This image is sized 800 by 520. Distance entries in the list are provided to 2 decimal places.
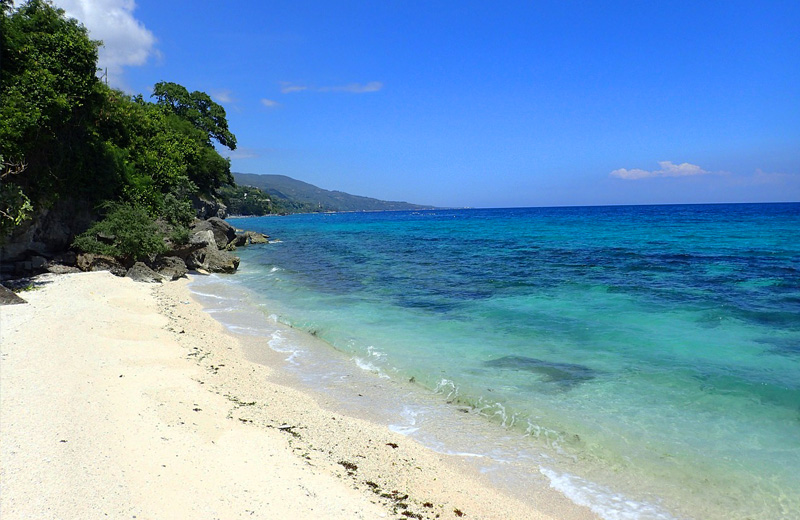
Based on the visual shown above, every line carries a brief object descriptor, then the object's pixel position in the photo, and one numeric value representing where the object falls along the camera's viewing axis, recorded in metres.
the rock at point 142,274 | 17.69
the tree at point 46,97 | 13.88
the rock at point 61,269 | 16.06
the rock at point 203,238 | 22.98
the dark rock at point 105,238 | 18.11
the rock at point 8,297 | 10.64
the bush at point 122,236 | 17.67
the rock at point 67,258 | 17.17
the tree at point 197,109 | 50.22
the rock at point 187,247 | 21.14
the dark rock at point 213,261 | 23.72
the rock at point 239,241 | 39.57
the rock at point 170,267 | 19.65
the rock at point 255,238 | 44.80
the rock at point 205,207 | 40.59
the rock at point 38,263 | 15.67
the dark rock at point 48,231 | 15.04
